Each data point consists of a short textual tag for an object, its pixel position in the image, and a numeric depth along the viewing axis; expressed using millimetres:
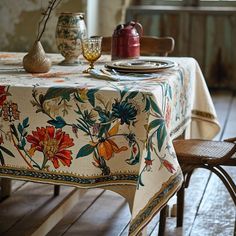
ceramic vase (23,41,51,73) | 3208
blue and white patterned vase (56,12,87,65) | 3452
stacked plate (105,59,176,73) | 3151
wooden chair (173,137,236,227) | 3170
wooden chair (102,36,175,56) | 4136
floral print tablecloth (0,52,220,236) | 2661
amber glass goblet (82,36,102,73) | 3243
